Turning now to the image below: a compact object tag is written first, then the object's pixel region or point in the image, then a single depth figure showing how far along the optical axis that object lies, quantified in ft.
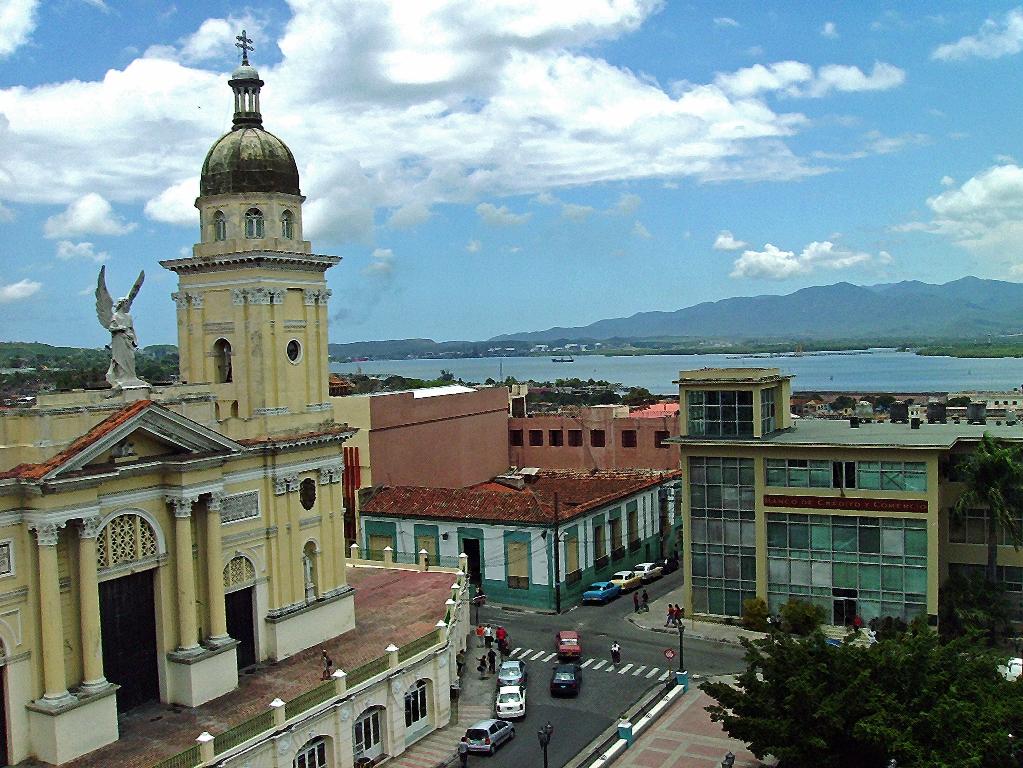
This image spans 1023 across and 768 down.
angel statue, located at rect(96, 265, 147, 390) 81.00
